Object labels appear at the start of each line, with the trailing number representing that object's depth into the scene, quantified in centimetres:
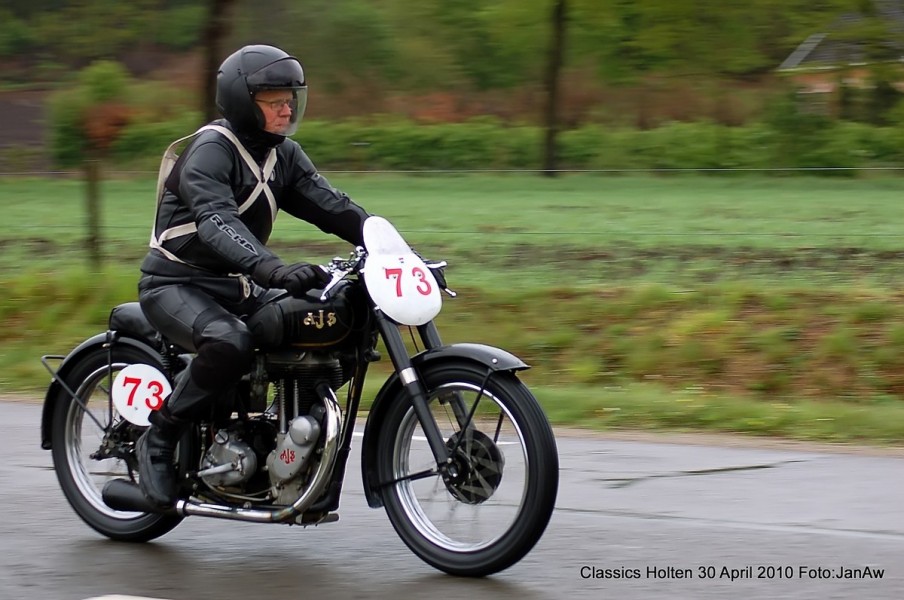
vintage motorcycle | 1042
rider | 1079
